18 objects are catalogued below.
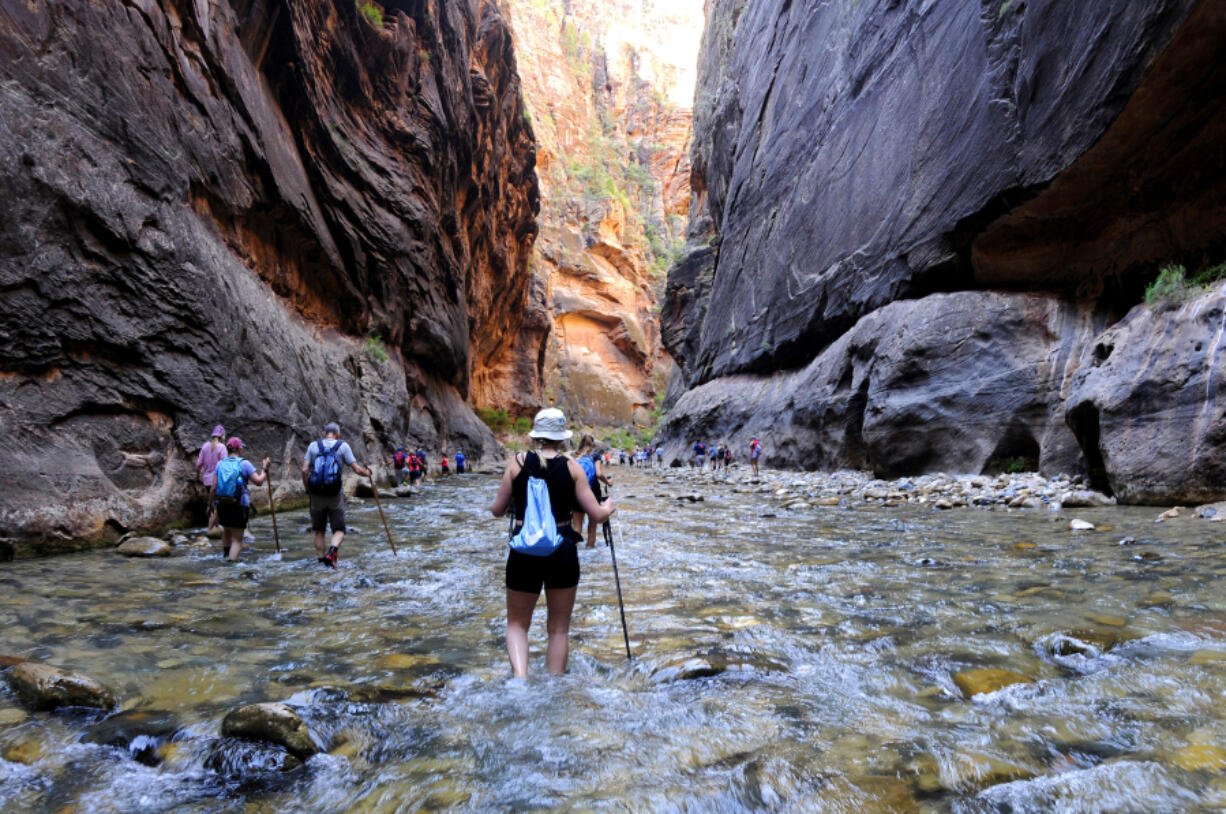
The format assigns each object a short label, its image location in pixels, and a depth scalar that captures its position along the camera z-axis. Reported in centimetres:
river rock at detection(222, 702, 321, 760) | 245
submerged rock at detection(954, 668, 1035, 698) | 294
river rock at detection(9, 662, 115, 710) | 273
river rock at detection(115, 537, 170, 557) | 670
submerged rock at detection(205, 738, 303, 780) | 234
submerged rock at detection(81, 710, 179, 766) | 244
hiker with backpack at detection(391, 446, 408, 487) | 1828
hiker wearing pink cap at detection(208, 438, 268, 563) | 686
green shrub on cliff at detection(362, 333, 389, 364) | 1908
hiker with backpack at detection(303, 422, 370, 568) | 684
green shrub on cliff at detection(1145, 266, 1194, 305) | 866
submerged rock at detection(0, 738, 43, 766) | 230
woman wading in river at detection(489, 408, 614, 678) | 342
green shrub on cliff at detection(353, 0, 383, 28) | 1891
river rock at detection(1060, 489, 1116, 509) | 854
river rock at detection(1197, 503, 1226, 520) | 677
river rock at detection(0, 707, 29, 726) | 257
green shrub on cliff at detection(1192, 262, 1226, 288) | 871
